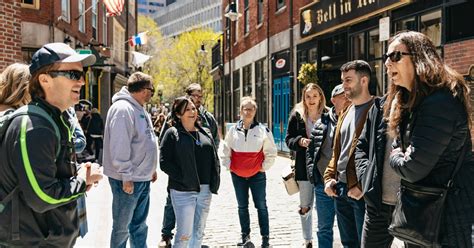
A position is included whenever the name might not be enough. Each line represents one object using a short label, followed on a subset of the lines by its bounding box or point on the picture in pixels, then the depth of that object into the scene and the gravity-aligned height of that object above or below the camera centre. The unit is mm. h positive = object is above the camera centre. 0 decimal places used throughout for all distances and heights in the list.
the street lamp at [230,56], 28219 +3582
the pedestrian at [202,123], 6230 -135
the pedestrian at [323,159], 5125 -445
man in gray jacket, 4855 -417
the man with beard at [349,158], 4031 -352
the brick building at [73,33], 8539 +2950
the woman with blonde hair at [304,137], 5801 -236
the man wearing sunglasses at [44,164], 2535 -245
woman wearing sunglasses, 2719 -56
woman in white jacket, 6168 -558
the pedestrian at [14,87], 3770 +242
